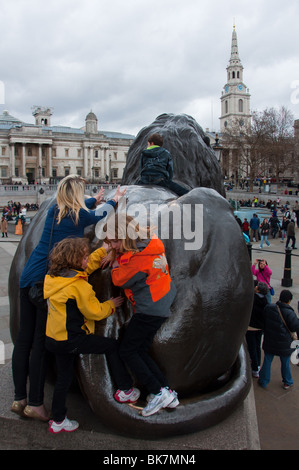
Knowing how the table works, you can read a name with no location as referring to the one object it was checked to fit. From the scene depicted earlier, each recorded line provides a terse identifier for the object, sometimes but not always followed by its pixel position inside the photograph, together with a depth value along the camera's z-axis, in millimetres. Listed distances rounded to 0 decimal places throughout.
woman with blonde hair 2576
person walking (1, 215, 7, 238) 18938
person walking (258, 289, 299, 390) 3891
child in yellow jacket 2330
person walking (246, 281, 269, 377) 4082
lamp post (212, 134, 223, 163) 12719
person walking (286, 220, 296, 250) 14046
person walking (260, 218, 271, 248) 15121
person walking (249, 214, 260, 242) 16388
